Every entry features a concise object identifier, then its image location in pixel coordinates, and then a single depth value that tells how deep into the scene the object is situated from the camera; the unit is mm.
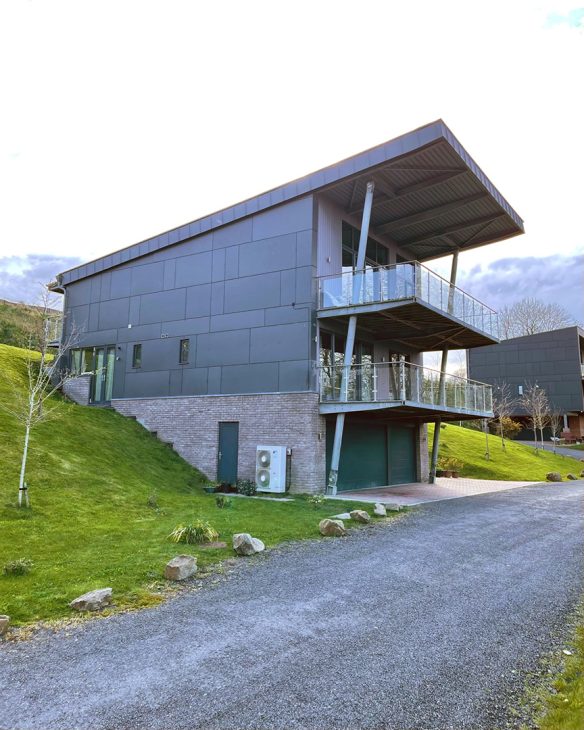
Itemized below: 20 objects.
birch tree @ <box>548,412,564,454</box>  42341
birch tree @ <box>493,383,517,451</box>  34938
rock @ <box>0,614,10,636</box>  4723
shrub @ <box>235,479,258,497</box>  15453
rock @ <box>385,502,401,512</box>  12703
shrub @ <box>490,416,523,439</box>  36703
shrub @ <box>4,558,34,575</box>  6141
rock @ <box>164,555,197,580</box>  6410
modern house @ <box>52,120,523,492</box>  15516
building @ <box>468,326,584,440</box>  46031
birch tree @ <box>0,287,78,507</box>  9227
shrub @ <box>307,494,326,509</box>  13148
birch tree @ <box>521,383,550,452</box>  37012
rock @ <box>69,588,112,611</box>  5348
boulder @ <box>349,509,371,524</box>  10891
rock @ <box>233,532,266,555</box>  7723
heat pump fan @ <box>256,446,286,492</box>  15469
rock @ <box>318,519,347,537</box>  9531
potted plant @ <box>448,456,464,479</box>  24791
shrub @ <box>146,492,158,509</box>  10992
